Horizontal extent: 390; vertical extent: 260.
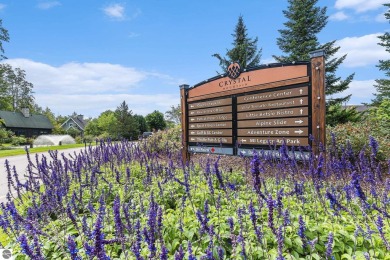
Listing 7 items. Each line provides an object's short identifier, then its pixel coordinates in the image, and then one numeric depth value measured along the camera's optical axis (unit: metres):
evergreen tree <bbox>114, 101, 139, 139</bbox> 55.78
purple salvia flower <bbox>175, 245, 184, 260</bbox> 1.83
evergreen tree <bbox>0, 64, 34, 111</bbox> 72.81
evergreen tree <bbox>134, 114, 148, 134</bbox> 65.57
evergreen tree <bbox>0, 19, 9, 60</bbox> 39.09
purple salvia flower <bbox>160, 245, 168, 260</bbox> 1.86
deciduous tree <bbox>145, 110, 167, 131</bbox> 70.00
